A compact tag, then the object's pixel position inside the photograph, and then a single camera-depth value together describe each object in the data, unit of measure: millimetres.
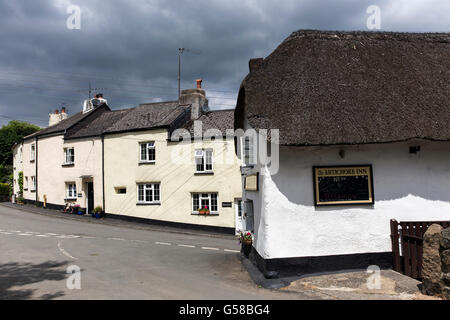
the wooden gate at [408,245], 7906
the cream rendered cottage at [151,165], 22172
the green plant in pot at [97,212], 25375
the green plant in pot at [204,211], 22141
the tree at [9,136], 49719
